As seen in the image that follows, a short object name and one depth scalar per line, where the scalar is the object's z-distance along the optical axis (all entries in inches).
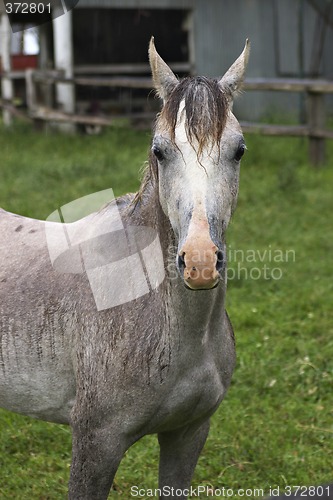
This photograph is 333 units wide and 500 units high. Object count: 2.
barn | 561.9
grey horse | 97.3
